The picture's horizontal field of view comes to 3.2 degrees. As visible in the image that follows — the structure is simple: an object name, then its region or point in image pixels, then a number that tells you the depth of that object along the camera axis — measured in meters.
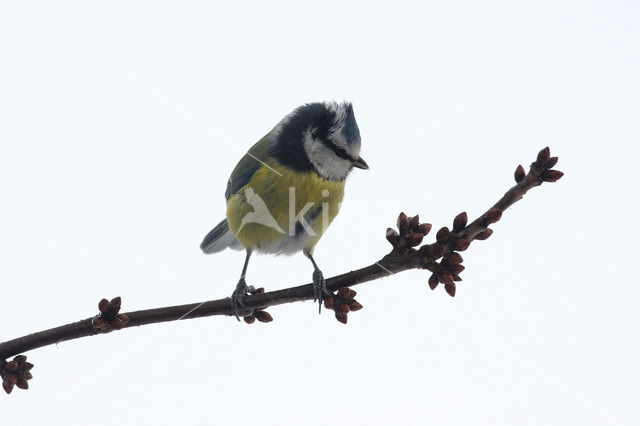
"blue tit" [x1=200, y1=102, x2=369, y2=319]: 4.94
